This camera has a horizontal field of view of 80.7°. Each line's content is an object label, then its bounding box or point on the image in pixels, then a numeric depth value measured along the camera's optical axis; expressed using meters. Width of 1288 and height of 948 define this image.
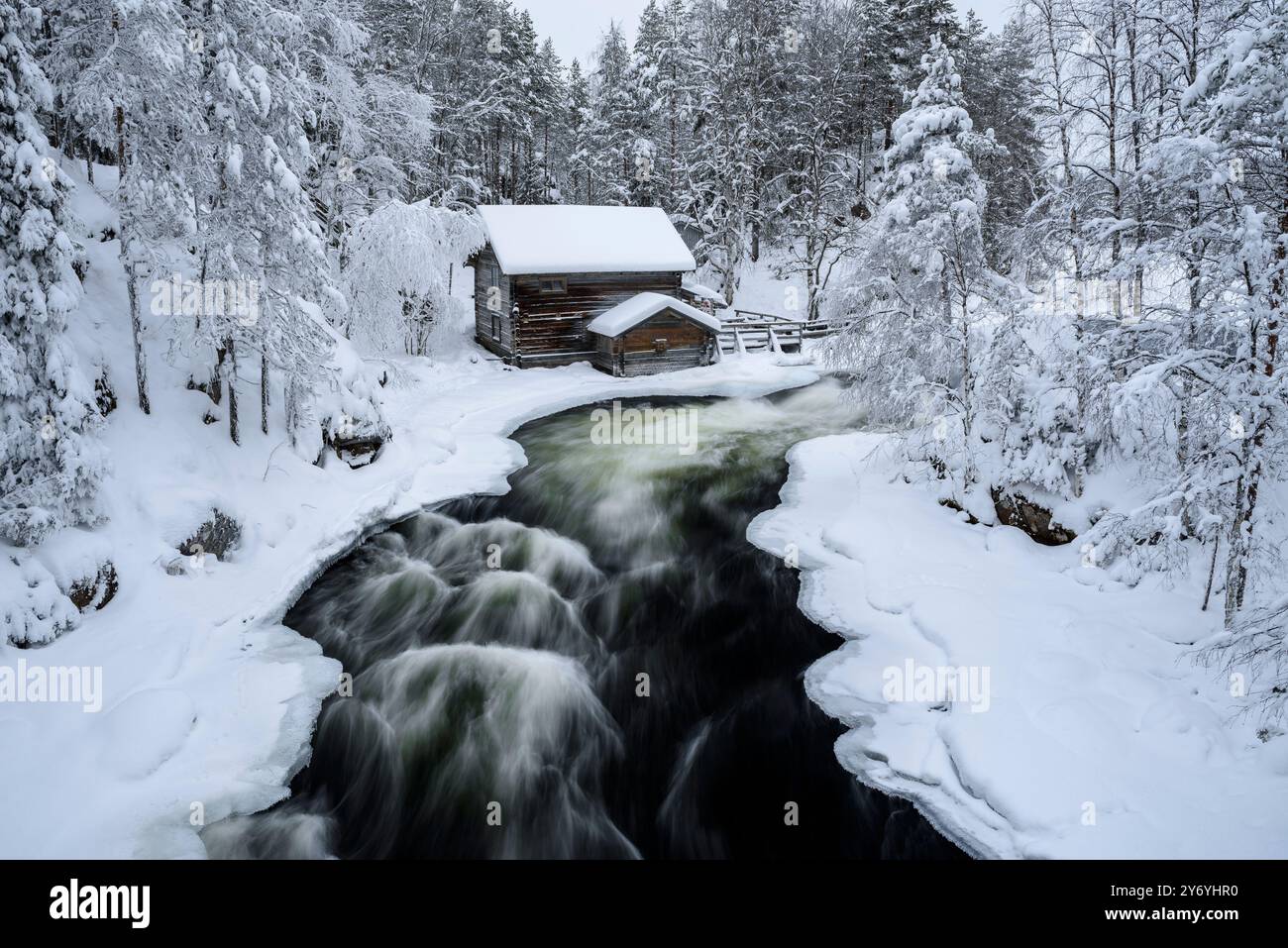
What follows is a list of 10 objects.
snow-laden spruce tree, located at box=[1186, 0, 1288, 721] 7.73
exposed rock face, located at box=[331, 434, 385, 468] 17.03
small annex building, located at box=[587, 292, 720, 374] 29.42
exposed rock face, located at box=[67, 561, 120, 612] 10.24
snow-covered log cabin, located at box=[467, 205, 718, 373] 29.66
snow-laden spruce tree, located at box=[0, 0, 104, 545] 9.76
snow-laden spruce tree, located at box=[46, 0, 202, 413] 11.68
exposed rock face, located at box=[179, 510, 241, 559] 12.05
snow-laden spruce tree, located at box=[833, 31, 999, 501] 14.37
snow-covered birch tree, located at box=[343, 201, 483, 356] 23.81
